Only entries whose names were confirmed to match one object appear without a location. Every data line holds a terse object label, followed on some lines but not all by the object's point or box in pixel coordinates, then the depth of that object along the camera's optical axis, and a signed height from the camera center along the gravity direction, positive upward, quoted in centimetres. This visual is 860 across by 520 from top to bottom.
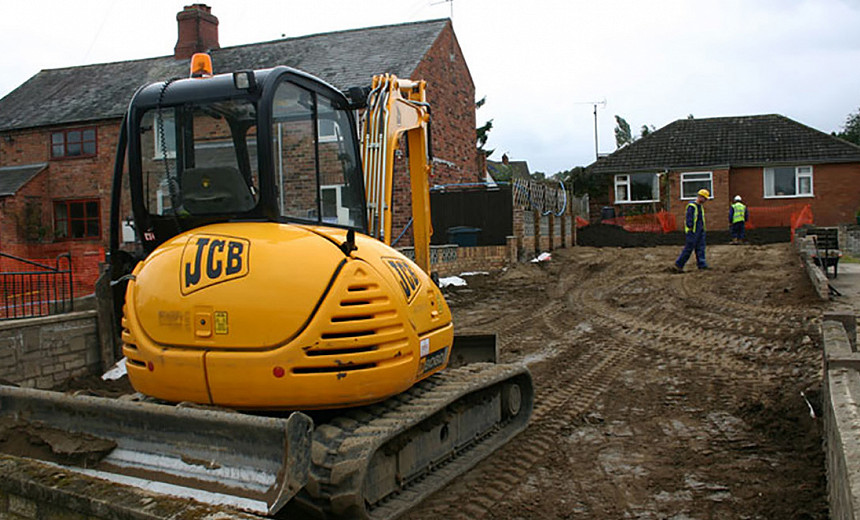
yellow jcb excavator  398 -38
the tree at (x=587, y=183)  3291 +178
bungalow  2983 +205
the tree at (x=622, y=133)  6581 +799
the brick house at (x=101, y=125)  2316 +373
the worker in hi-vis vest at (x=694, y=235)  1568 -34
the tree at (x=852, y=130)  5334 +640
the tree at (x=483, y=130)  4125 +540
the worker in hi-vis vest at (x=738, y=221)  2281 -10
